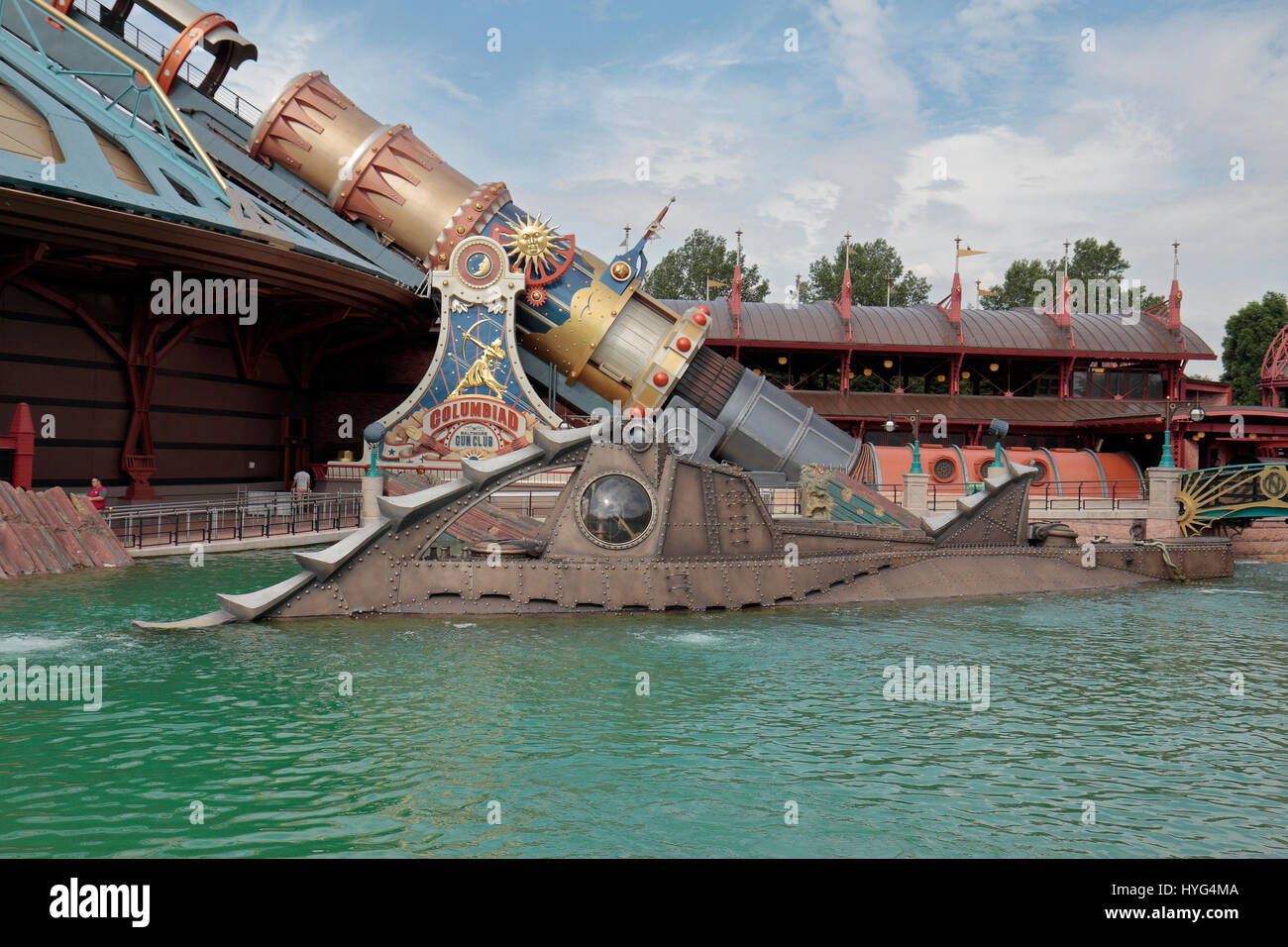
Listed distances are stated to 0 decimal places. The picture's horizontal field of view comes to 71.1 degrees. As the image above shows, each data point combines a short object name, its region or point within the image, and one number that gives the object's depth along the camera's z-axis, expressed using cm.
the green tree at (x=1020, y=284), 6973
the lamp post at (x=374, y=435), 2733
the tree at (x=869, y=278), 7062
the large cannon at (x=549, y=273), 2978
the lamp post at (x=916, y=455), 3028
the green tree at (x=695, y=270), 7138
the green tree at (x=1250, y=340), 6062
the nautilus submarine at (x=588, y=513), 1411
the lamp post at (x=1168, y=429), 2797
